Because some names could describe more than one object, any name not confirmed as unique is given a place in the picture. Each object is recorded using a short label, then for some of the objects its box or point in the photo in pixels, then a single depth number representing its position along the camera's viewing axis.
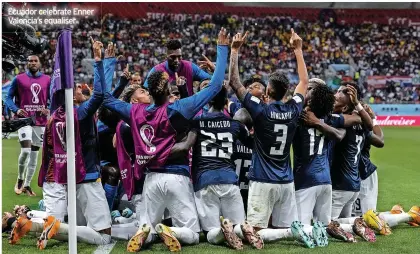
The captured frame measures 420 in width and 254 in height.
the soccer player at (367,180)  7.11
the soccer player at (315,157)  6.19
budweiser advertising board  26.77
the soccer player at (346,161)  6.62
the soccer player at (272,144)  5.87
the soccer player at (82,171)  5.82
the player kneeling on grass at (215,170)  5.96
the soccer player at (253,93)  6.60
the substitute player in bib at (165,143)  5.78
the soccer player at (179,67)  7.66
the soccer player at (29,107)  9.91
